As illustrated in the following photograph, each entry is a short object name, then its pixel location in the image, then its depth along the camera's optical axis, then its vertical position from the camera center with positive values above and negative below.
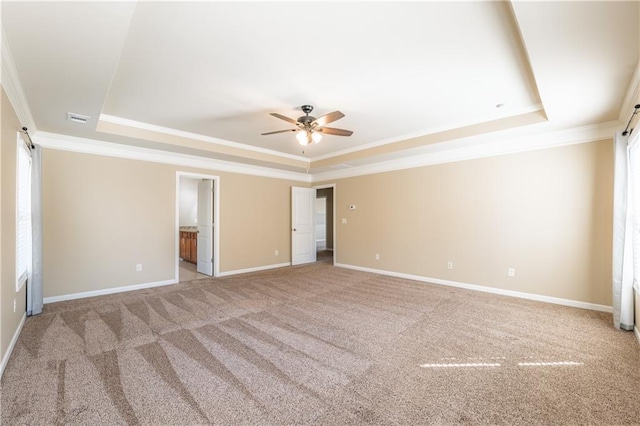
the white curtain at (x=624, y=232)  3.07 -0.25
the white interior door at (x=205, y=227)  5.95 -0.38
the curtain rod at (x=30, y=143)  3.05 +0.82
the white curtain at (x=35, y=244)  3.48 -0.44
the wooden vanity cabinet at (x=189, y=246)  7.08 -0.98
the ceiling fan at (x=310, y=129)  3.57 +1.08
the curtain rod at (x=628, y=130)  2.74 +0.89
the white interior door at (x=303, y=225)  7.25 -0.42
